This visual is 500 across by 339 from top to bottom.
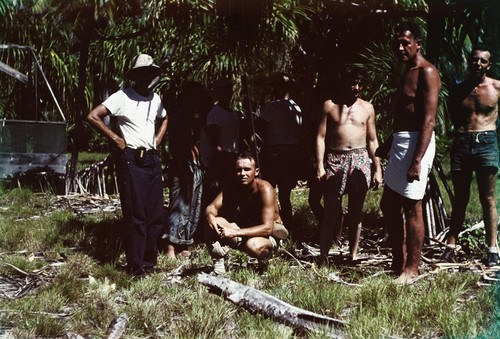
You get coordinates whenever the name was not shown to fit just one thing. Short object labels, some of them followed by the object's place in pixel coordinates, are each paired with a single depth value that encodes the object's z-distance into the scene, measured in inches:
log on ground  158.7
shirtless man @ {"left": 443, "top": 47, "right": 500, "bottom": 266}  242.8
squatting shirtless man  212.7
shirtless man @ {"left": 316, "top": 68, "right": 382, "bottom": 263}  239.5
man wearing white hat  229.0
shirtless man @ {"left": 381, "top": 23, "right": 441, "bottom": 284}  206.5
